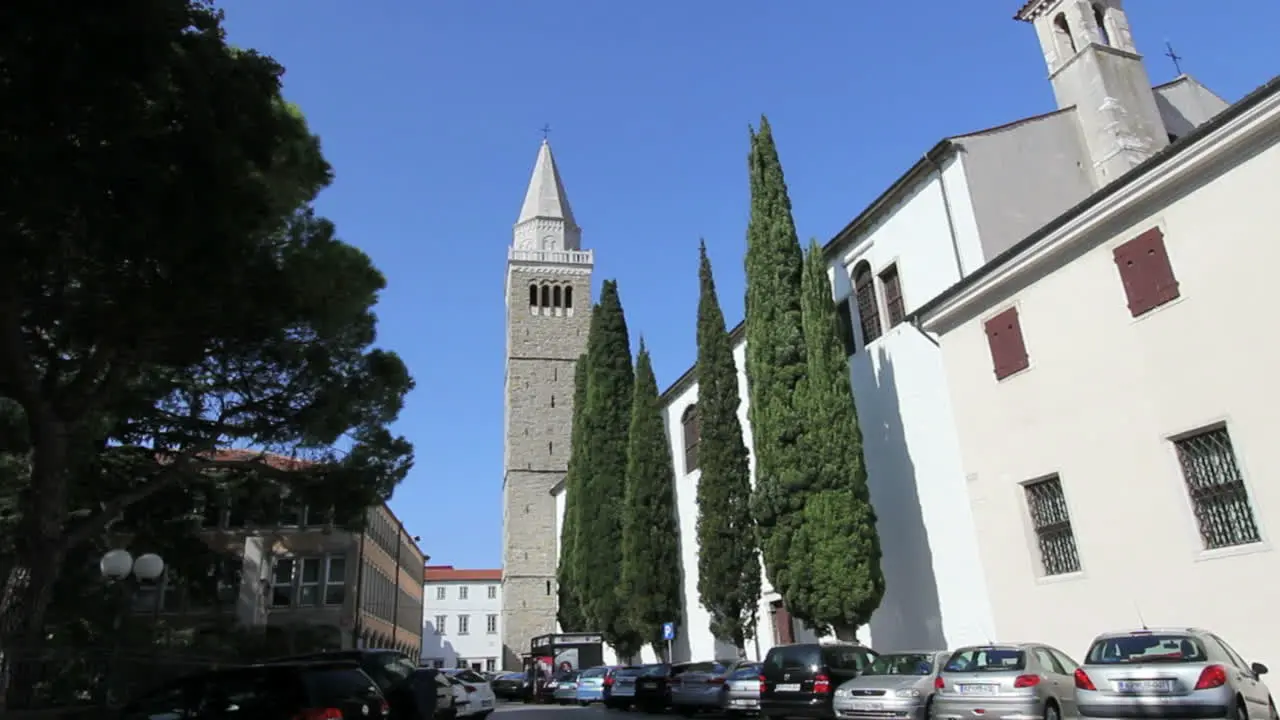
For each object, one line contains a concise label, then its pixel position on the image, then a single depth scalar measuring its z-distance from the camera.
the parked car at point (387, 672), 11.77
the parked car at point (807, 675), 12.40
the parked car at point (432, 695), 12.47
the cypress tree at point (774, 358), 17.36
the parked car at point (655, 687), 19.00
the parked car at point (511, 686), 32.69
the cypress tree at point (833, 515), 16.08
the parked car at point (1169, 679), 8.25
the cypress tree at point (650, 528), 27.08
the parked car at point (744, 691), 15.20
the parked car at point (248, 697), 6.78
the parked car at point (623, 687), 20.03
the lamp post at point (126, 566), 13.31
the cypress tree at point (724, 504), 21.88
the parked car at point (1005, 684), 9.59
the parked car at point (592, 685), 24.09
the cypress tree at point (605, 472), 30.75
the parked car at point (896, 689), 10.84
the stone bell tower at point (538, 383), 46.72
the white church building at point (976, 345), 13.70
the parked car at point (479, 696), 17.97
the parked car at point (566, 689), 25.78
